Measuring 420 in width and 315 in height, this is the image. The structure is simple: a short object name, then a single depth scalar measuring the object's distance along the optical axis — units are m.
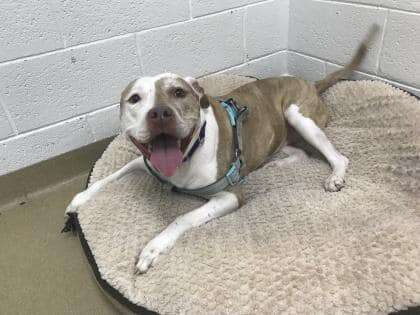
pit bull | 1.42
